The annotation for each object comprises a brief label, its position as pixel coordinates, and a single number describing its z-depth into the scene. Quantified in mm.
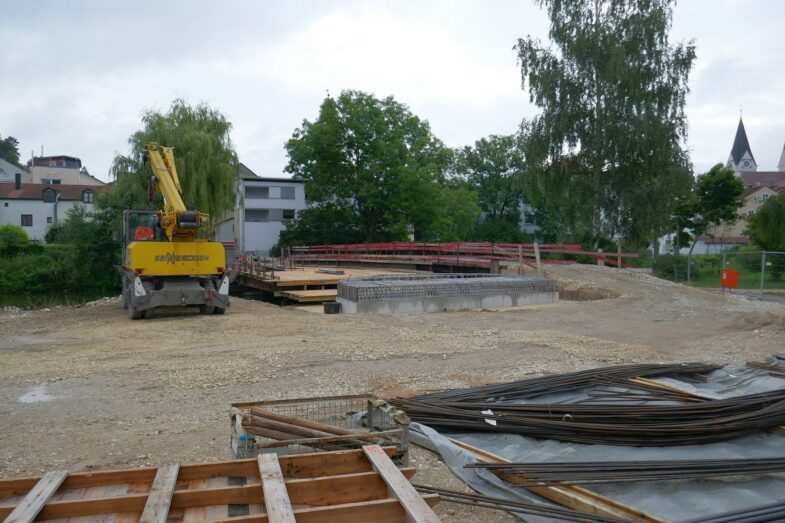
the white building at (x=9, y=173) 75188
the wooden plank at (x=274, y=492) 2785
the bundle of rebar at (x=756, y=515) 3527
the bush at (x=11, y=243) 40594
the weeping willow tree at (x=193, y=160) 28938
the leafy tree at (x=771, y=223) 31195
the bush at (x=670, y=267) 25594
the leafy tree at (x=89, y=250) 35219
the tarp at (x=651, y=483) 4008
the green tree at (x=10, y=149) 113325
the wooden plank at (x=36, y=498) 2714
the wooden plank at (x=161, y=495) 2789
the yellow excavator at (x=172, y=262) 15070
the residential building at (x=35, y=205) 57562
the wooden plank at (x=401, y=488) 2820
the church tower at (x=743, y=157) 109938
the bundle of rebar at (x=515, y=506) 3887
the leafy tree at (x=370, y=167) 42375
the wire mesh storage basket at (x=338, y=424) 4426
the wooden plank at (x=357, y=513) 2869
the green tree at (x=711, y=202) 37250
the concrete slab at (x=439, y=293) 16078
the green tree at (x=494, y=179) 55562
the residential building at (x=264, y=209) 51250
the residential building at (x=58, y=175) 72250
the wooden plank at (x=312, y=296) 20031
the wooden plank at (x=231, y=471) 3193
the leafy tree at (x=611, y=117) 27234
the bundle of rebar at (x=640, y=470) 4254
